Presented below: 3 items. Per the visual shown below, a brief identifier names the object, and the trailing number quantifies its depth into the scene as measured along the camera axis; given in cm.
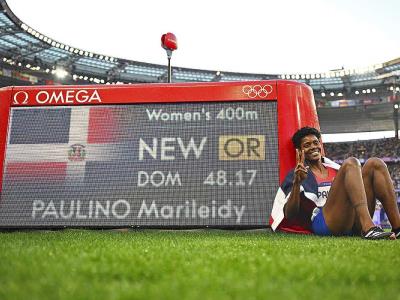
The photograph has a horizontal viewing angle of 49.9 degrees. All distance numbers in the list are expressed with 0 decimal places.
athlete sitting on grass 396
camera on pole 591
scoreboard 436
